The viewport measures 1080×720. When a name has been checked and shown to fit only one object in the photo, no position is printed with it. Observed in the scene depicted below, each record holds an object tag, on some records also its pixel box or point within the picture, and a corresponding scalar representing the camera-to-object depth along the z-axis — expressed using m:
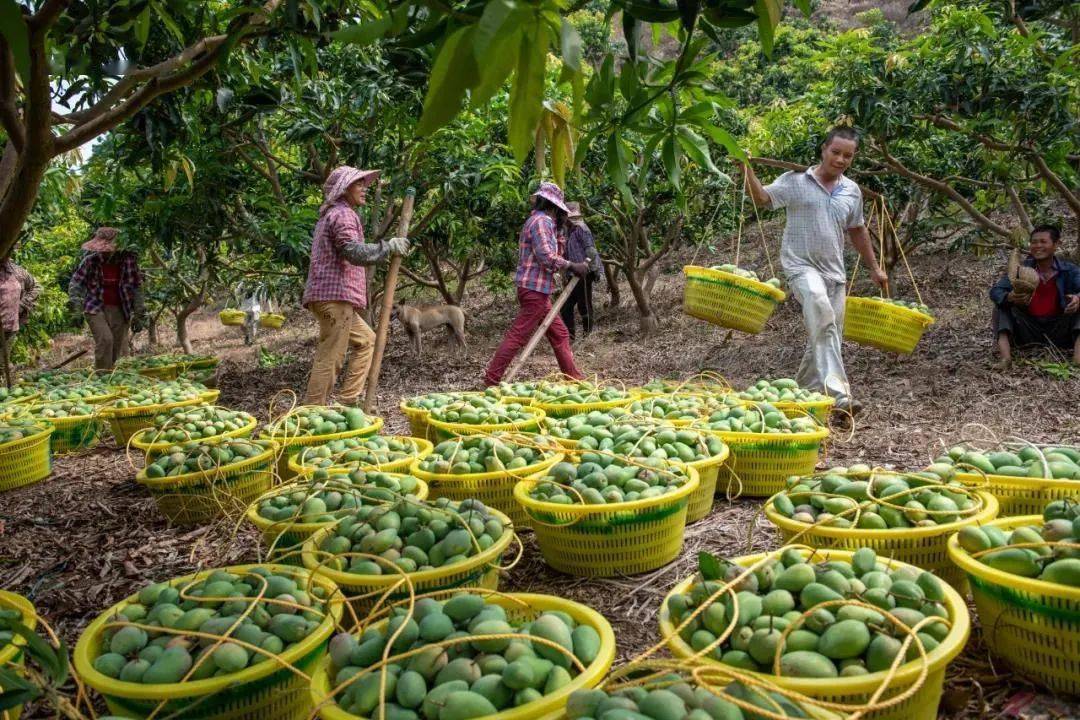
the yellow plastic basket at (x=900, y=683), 1.26
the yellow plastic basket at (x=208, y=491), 3.03
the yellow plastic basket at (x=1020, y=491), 2.14
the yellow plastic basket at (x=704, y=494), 2.81
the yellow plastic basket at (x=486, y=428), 3.36
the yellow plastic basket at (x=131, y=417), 4.50
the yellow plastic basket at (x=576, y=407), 3.85
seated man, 5.01
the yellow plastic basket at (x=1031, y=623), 1.49
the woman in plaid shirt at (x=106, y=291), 6.73
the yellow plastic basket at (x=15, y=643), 1.43
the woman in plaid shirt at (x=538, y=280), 5.36
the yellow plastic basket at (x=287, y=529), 2.26
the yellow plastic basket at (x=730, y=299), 4.11
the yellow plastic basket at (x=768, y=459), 2.97
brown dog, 9.05
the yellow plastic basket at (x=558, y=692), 1.25
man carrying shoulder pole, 4.18
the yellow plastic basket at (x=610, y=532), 2.27
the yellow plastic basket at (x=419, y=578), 1.85
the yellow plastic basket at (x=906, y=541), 1.91
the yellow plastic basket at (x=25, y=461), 3.81
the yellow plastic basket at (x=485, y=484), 2.71
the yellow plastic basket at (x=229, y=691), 1.43
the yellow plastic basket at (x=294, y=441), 3.48
